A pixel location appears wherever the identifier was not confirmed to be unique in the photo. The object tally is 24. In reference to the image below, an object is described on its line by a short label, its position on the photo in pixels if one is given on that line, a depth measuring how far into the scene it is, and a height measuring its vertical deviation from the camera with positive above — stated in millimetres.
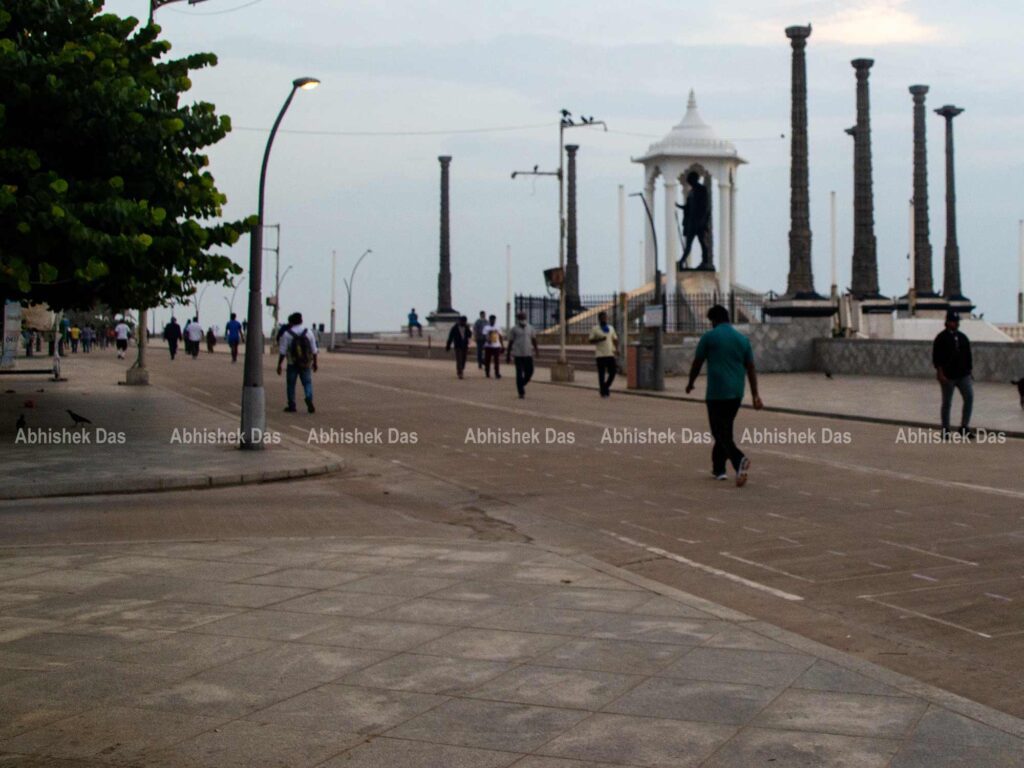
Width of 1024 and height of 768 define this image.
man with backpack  23328 -41
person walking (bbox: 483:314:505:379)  35500 +110
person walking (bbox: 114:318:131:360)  56969 +605
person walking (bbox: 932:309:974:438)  18672 -260
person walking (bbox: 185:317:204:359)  53281 +544
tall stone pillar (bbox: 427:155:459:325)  77625 +3425
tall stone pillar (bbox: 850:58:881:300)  48594 +5012
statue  58906 +5856
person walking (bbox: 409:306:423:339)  82119 +1650
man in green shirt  13734 -335
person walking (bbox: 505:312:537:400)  28922 -1
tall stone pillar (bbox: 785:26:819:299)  44281 +5800
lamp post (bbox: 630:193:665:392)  30516 -438
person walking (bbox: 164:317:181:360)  52094 +578
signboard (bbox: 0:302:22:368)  39219 +535
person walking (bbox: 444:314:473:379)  36000 +173
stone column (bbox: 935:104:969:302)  59375 +3744
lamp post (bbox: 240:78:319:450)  17000 -188
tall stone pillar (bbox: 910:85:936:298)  54000 +4828
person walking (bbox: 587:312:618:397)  28812 -60
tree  16812 +2701
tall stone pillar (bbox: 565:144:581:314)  68438 +5141
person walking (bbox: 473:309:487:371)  41256 +473
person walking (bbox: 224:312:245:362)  46469 +566
